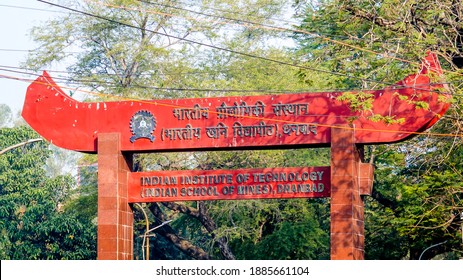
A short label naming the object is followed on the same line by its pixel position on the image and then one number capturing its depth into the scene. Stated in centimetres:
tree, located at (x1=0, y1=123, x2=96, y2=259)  5191
